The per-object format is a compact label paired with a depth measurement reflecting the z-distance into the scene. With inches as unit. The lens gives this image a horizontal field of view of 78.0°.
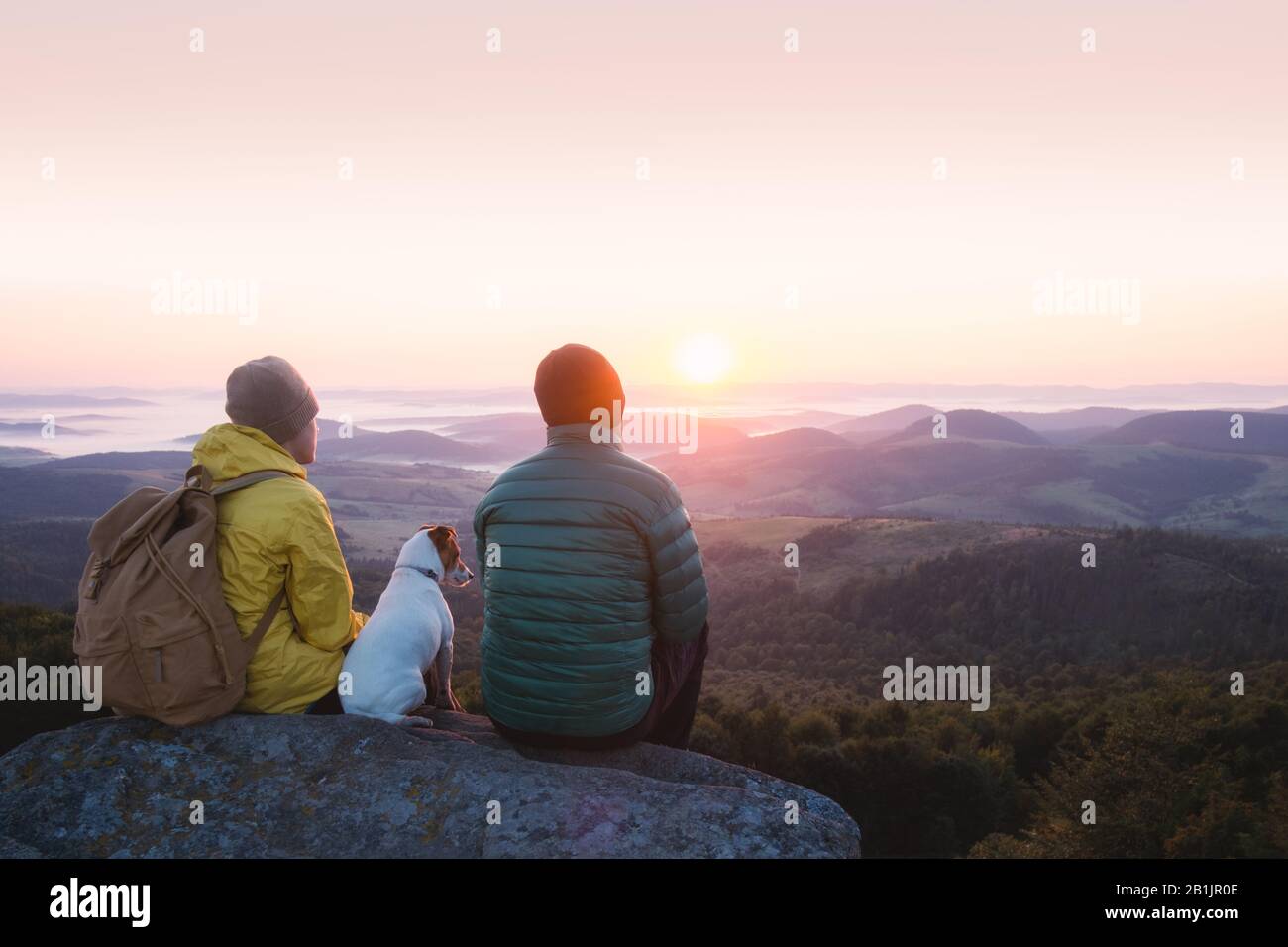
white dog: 191.9
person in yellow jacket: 169.2
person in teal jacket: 171.0
